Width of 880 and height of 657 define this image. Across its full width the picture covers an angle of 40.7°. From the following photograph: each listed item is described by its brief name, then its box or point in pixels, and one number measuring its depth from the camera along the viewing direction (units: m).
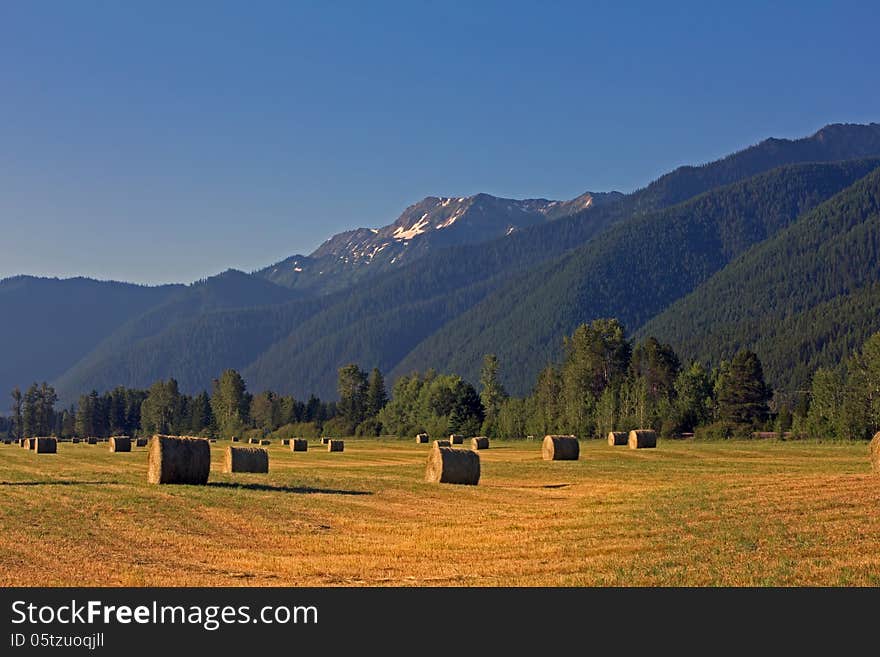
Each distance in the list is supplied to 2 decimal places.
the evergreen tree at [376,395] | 194.23
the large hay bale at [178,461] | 43.50
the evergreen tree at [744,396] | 129.62
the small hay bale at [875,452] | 42.03
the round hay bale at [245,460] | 53.72
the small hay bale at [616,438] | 95.00
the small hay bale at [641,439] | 90.12
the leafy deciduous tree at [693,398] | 132.88
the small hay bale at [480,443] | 101.44
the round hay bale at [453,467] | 49.78
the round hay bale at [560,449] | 73.75
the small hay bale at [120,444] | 97.06
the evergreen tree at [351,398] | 190.62
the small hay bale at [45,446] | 91.19
